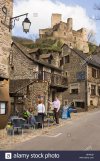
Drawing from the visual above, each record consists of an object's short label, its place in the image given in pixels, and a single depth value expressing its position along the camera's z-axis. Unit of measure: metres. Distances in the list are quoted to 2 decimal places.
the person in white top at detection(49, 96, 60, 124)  9.20
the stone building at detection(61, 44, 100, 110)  19.68
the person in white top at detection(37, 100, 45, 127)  8.43
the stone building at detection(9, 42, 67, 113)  14.82
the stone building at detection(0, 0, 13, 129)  6.61
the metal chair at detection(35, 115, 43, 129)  8.20
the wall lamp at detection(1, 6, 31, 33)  7.11
